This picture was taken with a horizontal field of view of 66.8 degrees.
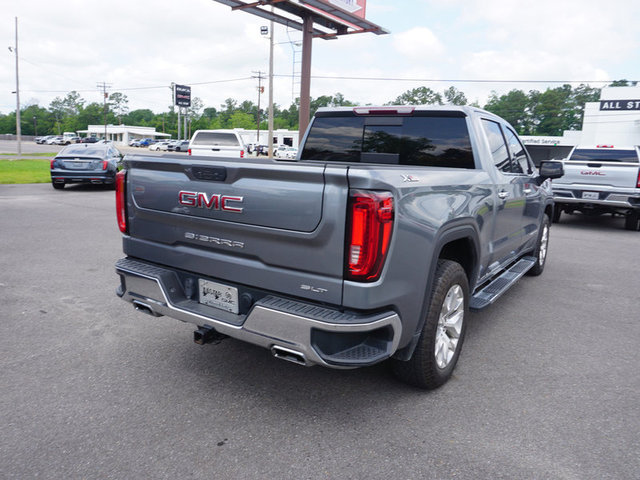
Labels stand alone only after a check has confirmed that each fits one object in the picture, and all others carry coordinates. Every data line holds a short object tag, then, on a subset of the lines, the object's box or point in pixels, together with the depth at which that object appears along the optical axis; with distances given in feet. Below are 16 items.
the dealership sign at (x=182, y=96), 218.79
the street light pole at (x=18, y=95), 113.96
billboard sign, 73.23
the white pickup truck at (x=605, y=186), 33.86
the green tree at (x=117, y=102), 478.18
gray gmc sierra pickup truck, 8.04
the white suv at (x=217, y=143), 55.21
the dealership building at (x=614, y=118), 150.20
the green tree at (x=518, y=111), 353.72
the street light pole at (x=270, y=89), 107.65
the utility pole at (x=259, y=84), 254.68
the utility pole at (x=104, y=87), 373.44
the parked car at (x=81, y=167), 47.34
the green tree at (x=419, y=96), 343.26
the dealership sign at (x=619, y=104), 151.94
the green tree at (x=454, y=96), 398.42
